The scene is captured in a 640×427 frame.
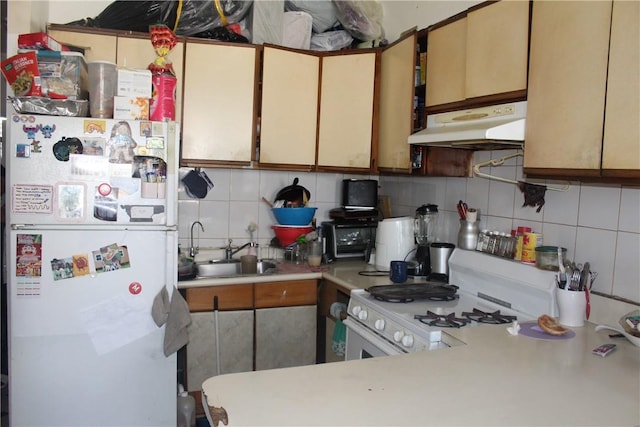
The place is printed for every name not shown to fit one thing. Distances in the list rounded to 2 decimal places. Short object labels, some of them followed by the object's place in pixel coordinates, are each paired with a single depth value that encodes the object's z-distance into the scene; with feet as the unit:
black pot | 10.38
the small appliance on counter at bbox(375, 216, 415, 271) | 8.90
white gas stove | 5.88
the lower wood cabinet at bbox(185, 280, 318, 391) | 8.39
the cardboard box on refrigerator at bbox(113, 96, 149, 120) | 6.89
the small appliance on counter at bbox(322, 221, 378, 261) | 9.91
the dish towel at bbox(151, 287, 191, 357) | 7.08
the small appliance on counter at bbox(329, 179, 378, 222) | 10.41
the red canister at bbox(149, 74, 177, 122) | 7.18
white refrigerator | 6.60
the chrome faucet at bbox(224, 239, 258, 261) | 10.24
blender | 8.38
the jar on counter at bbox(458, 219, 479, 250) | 7.68
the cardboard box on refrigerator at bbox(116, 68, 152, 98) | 6.87
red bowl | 10.13
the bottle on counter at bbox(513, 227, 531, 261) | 6.73
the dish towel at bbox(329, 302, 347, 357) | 8.16
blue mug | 7.93
